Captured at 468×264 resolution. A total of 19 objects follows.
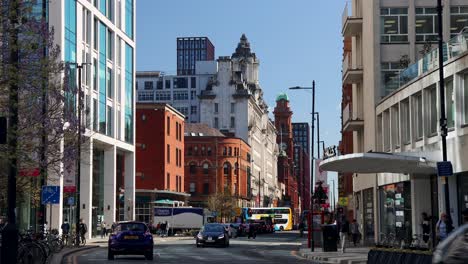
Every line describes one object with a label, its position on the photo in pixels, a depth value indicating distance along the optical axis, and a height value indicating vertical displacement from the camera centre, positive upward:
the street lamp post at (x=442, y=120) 27.68 +2.74
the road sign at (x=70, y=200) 49.31 +0.45
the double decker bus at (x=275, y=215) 115.62 -1.31
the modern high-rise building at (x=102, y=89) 61.81 +9.74
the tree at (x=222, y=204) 125.44 +0.36
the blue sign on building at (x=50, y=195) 36.59 +0.56
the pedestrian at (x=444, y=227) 26.69 -0.71
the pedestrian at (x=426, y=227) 33.50 -0.88
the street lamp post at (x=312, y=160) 44.03 +3.51
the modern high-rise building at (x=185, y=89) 173.00 +24.26
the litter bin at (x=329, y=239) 40.53 -1.58
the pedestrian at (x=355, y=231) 49.62 -1.51
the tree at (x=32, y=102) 19.26 +3.08
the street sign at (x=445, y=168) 27.44 +1.16
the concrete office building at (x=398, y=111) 34.31 +4.81
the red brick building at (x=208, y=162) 141.88 +7.46
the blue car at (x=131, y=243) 32.72 -1.35
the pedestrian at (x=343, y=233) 37.81 -1.22
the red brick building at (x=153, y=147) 105.56 +7.38
